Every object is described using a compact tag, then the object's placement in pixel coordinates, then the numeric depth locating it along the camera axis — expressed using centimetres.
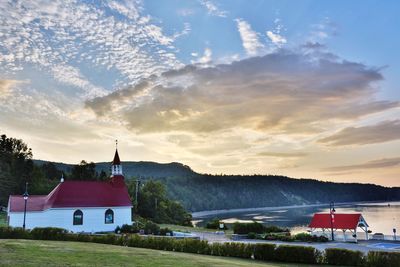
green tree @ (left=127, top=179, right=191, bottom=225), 8644
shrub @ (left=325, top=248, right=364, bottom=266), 2589
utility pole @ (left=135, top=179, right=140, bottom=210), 8239
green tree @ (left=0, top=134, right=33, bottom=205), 7976
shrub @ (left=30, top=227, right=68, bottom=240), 3424
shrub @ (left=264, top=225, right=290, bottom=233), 5138
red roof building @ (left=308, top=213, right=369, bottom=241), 4314
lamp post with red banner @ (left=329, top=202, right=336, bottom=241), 4362
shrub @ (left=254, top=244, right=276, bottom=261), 2795
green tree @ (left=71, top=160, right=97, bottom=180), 9475
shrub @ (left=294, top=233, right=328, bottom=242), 4167
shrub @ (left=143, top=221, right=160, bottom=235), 4756
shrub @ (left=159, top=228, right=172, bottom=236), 4725
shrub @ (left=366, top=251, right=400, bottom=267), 2430
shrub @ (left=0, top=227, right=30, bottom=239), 3294
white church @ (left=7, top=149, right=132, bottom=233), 5025
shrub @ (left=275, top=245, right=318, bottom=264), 2675
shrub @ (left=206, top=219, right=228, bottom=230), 6480
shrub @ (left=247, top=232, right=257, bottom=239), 4497
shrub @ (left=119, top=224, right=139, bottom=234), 5144
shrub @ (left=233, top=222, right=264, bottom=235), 4984
